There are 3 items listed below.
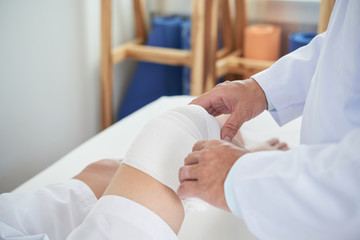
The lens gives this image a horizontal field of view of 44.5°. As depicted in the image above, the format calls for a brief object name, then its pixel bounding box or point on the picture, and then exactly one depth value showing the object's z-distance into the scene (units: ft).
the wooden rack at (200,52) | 6.61
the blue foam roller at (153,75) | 7.81
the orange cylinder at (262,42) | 7.16
